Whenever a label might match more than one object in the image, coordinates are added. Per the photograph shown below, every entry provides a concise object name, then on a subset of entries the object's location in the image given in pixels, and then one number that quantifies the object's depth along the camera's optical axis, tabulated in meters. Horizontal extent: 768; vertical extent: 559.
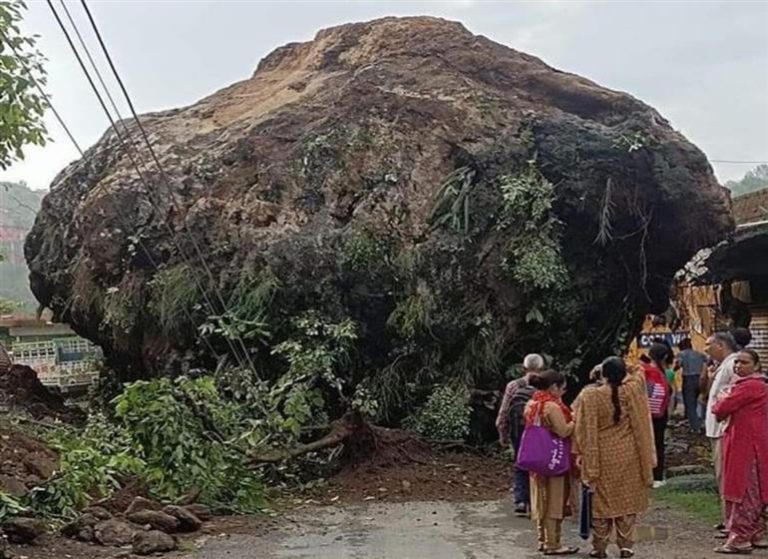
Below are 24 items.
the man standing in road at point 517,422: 8.87
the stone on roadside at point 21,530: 7.38
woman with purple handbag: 7.00
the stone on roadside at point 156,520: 8.05
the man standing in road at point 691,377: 14.84
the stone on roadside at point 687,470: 11.07
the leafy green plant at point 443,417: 12.29
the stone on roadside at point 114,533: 7.63
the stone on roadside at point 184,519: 8.28
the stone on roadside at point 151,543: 7.37
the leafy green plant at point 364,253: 12.75
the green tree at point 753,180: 41.75
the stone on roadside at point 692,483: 9.74
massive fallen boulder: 12.88
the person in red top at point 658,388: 9.57
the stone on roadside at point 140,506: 8.36
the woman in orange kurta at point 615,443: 6.70
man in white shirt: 7.31
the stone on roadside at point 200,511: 8.80
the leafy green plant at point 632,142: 13.18
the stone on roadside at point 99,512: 8.11
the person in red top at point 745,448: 6.97
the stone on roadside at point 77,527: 7.75
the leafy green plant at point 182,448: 9.34
